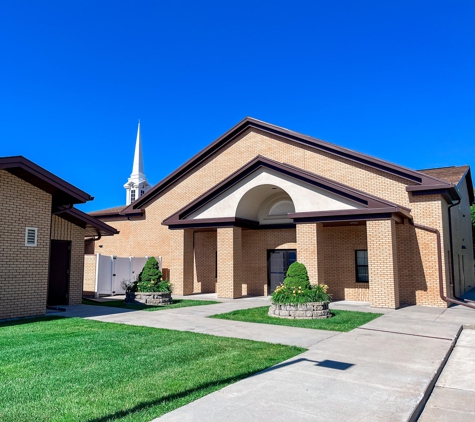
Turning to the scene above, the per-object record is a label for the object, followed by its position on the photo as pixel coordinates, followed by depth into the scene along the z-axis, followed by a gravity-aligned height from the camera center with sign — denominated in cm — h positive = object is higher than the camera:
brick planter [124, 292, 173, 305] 1597 -148
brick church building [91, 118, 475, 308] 1611 +179
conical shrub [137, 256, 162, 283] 1647 -50
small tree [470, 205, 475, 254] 3619 +430
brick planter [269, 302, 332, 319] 1231 -156
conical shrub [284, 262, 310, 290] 1312 -57
